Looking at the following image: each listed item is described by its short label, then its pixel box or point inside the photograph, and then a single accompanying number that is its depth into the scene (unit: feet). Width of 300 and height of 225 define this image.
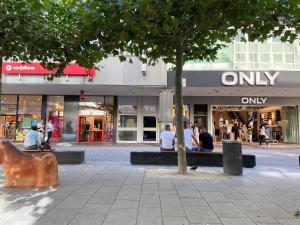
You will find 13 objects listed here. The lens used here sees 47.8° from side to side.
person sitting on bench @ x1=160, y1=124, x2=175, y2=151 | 41.57
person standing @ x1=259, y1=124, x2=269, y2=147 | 81.20
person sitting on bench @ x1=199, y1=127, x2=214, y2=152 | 41.14
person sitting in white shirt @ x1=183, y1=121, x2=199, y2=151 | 40.09
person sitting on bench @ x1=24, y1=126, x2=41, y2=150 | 38.24
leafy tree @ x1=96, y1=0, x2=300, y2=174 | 22.85
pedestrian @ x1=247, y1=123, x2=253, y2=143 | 93.50
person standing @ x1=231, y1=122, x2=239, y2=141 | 93.18
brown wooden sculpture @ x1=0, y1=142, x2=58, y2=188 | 24.81
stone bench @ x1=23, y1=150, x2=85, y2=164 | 40.96
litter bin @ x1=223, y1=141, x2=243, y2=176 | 31.96
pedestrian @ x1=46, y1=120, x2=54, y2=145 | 70.20
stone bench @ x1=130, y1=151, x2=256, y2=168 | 39.42
